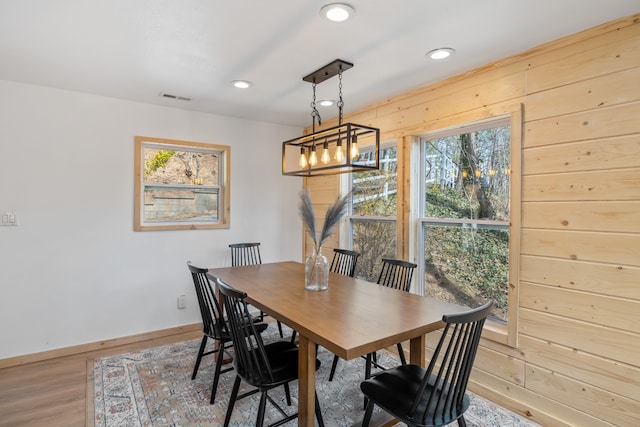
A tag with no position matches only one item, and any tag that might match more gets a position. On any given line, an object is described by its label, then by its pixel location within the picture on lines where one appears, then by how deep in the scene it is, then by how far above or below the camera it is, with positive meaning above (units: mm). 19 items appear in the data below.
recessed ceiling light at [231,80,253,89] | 2912 +1107
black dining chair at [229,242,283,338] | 3875 -493
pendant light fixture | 2232 +456
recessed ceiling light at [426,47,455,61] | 2278 +1095
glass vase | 2379 -422
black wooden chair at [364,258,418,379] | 2586 -518
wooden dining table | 1545 -549
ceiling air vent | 3273 +1121
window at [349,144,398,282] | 3467 -2
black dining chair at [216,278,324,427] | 1795 -851
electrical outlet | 3744 -989
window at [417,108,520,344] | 2512 -21
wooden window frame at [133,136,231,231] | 3516 +302
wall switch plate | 2926 -74
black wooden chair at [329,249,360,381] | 3188 -488
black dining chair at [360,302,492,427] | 1444 -866
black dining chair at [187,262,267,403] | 2338 -774
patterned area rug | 2205 -1334
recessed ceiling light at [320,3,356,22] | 1790 +1080
